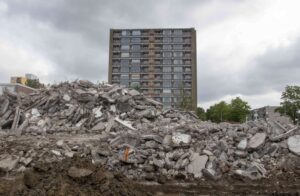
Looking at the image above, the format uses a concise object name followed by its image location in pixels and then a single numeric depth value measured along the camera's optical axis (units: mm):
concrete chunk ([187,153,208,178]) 10508
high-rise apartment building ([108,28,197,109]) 79938
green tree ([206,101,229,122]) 47344
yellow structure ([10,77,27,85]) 73206
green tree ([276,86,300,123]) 31844
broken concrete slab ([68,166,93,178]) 7059
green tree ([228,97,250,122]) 44672
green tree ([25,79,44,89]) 61750
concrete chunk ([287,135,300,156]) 11145
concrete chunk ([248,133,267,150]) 11309
